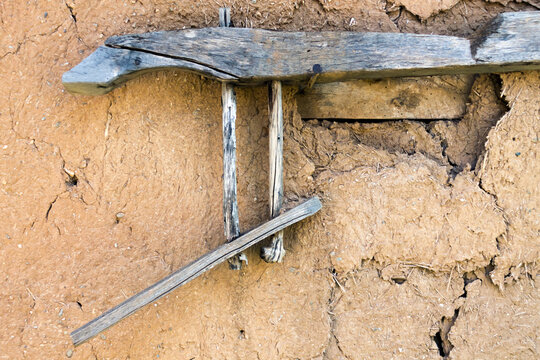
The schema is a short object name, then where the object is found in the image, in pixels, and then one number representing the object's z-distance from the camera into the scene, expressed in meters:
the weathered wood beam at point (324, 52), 2.09
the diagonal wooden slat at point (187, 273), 2.02
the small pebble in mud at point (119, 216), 2.29
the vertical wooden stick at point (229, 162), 2.13
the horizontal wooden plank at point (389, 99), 2.47
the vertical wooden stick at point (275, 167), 2.21
